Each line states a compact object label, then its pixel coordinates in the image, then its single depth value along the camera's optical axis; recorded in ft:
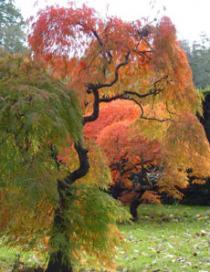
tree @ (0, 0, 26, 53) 98.11
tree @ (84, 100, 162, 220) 36.09
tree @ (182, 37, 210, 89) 95.51
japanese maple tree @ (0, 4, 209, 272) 16.97
